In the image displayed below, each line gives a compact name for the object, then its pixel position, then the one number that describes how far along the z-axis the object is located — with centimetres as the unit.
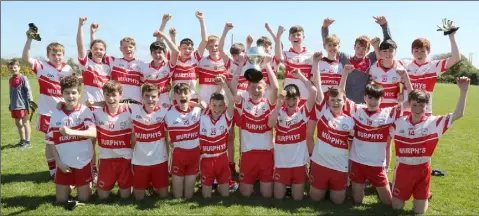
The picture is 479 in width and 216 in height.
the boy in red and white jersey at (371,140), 523
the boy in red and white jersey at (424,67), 602
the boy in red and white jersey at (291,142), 549
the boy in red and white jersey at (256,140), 558
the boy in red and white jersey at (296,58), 666
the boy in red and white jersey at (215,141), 552
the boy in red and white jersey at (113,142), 545
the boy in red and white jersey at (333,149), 532
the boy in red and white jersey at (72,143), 535
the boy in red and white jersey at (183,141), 551
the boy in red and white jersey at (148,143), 544
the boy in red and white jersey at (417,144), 500
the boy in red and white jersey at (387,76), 609
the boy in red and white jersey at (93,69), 633
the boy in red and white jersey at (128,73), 658
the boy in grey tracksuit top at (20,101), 952
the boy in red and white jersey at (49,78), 626
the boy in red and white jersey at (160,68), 648
